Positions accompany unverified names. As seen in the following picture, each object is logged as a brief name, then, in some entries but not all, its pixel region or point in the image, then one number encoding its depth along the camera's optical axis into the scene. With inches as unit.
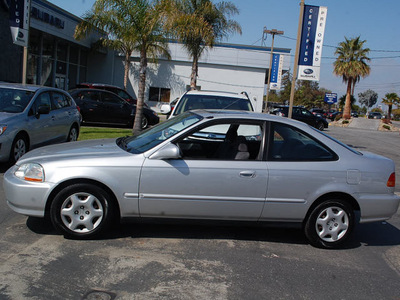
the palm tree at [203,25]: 734.3
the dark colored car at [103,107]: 613.9
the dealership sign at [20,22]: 460.1
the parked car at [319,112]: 1737.1
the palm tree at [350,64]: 1583.4
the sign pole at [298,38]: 499.2
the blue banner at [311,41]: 505.4
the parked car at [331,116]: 1859.0
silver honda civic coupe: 165.3
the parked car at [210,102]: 332.5
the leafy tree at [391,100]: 2534.4
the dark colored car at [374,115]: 2613.9
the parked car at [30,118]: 280.5
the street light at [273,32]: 1291.8
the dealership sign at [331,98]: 2256.4
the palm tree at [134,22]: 528.7
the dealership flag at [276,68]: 1187.9
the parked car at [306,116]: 1071.6
